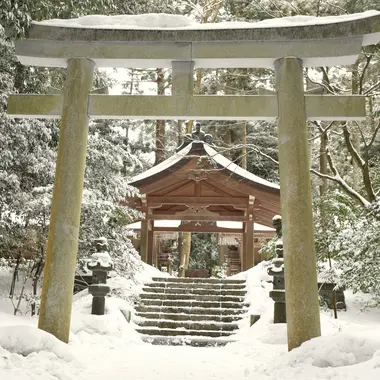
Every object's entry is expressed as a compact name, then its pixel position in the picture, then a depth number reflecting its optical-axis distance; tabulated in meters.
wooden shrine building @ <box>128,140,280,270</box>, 12.73
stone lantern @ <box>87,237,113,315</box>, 8.40
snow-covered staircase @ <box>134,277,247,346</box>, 8.96
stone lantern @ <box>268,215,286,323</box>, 8.15
